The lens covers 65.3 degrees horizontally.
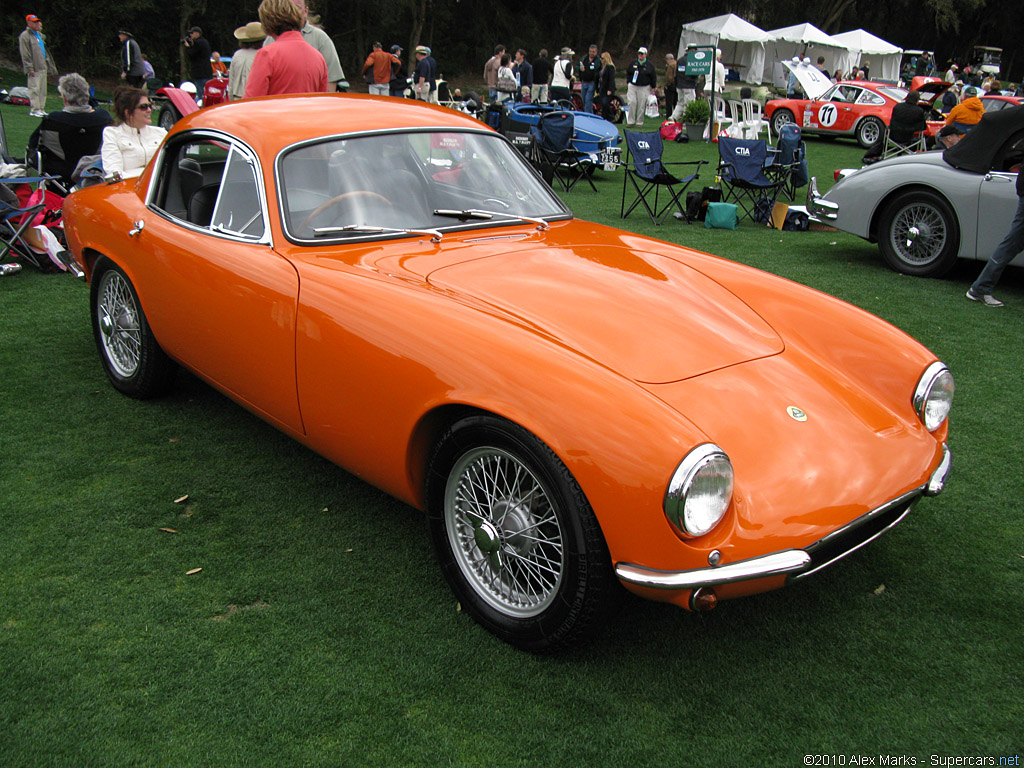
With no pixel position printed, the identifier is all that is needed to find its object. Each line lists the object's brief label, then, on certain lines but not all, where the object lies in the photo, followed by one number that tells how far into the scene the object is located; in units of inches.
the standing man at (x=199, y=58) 658.2
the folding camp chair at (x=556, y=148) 469.4
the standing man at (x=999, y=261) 248.4
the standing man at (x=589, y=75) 813.2
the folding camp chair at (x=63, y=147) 295.6
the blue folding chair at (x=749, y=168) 401.7
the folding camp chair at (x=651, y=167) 399.9
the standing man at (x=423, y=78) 749.3
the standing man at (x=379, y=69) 677.3
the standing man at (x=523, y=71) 836.6
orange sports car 88.3
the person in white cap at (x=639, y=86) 790.5
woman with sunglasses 255.1
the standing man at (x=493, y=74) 824.3
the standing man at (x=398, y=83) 757.3
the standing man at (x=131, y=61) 705.6
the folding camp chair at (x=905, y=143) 523.5
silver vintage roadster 270.1
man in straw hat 309.7
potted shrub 711.1
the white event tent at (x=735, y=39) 1186.0
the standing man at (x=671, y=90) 858.8
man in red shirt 217.9
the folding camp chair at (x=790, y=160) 420.5
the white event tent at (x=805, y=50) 1233.6
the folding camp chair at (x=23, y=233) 256.1
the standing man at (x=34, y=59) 652.7
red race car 730.2
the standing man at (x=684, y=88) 794.2
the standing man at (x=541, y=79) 823.7
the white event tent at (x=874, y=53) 1307.8
